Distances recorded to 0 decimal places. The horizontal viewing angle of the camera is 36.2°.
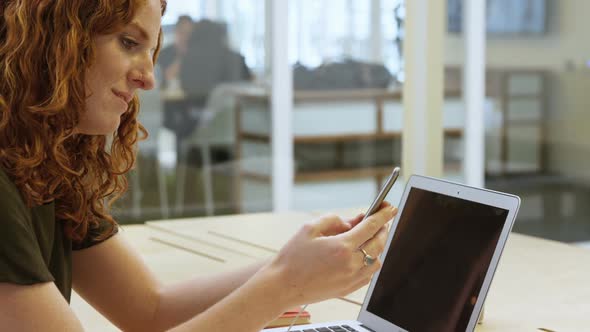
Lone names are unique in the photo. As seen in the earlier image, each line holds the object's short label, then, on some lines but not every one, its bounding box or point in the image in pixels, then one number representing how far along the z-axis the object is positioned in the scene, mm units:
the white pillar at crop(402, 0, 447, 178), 5102
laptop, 1277
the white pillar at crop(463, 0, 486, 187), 5062
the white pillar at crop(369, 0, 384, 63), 5113
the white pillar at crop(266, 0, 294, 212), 4934
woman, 1147
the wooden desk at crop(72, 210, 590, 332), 1590
